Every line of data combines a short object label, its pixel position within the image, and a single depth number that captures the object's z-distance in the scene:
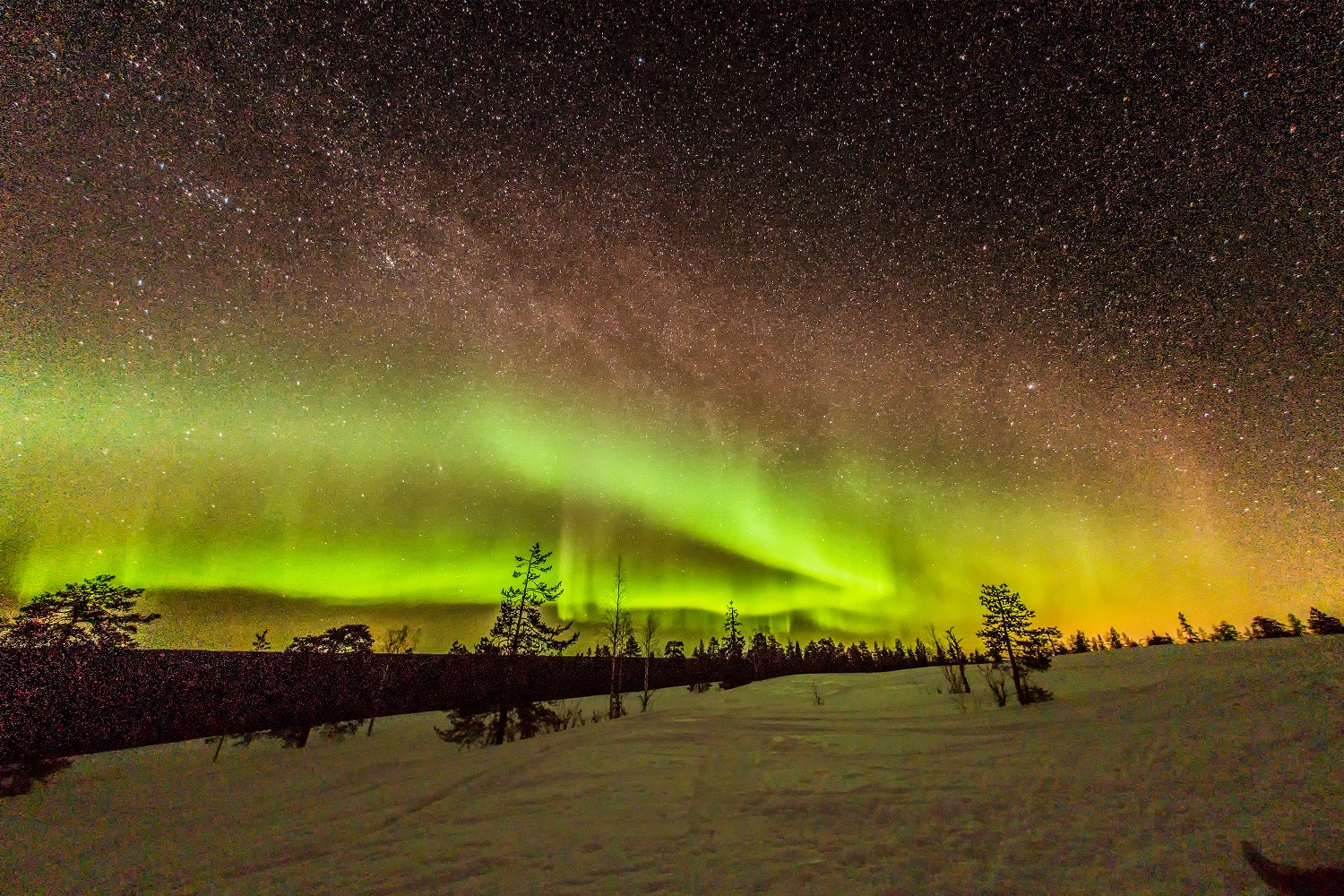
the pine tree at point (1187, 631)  101.88
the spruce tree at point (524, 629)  32.09
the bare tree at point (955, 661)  17.80
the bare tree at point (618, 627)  35.28
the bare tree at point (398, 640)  31.91
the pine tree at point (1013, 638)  15.93
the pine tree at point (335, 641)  32.34
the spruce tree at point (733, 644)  78.69
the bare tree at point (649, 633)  33.72
